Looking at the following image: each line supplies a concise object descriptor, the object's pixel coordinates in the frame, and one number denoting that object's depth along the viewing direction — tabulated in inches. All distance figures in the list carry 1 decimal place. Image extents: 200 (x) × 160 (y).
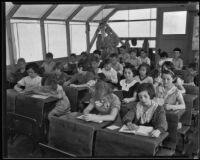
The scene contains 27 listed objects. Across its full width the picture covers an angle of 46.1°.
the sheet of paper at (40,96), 134.8
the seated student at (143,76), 160.8
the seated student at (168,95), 117.7
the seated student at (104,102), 109.3
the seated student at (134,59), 266.4
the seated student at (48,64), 227.1
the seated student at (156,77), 154.4
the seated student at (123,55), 274.5
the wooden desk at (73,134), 86.3
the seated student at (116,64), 235.0
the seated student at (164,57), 237.1
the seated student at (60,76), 189.8
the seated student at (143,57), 267.1
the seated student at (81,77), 189.6
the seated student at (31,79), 165.0
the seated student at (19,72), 183.7
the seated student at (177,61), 227.4
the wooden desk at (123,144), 75.0
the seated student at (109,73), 199.2
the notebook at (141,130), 81.5
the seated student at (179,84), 140.9
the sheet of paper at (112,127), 87.9
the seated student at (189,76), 171.9
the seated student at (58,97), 137.6
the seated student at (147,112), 94.1
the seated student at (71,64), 247.9
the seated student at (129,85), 151.4
